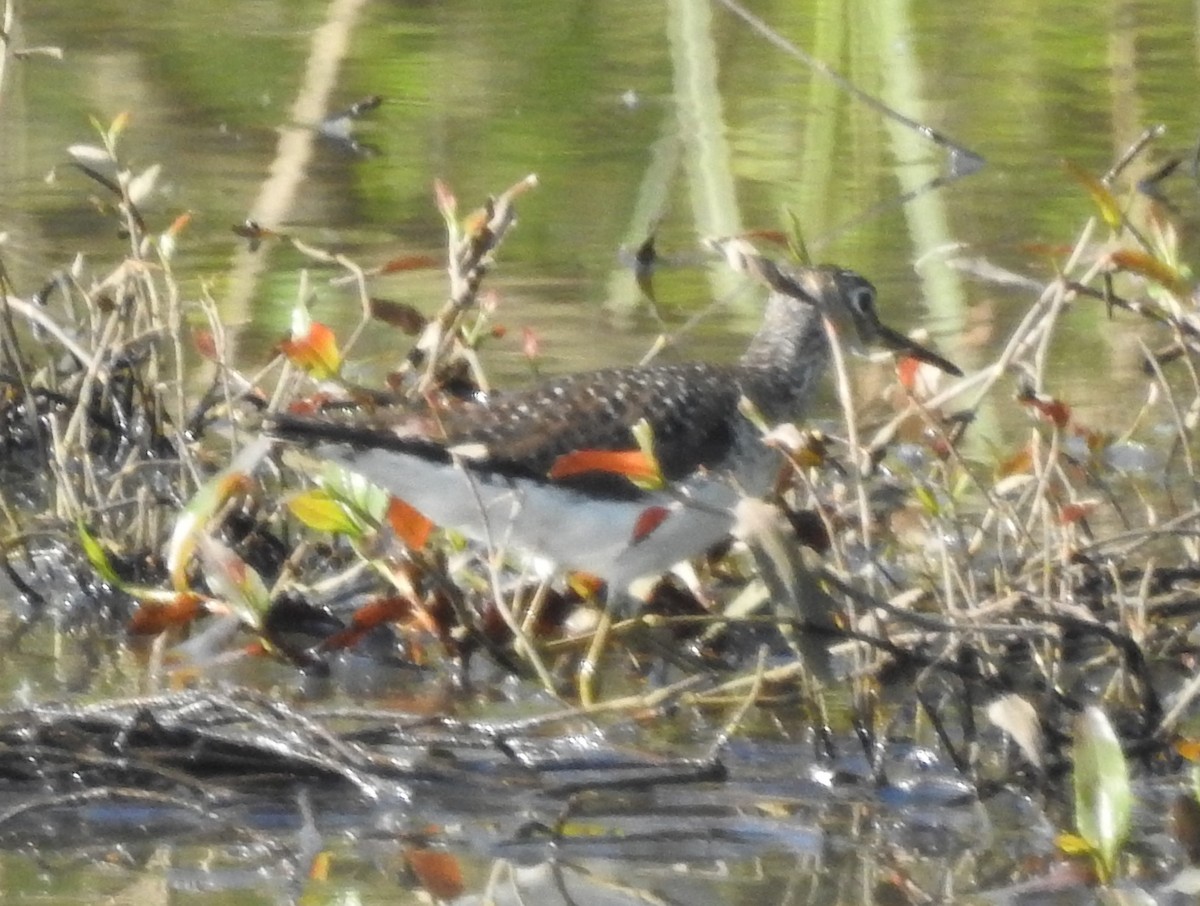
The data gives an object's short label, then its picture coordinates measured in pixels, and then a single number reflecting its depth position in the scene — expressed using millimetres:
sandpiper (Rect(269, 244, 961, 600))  7590
